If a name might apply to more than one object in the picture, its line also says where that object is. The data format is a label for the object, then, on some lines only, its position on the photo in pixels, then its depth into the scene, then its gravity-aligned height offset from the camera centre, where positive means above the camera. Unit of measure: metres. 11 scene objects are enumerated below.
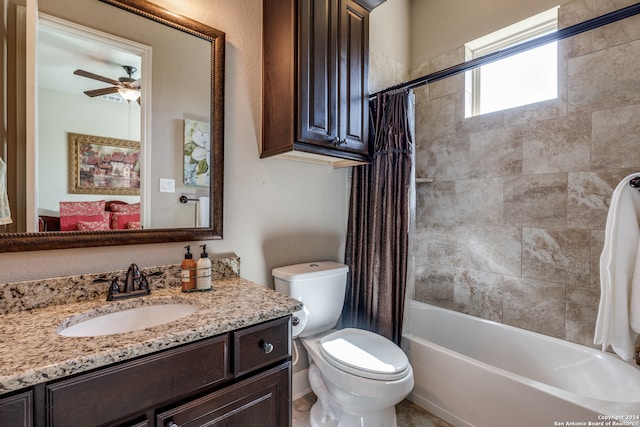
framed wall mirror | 1.07 +0.33
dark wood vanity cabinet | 0.69 -0.49
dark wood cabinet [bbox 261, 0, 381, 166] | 1.45 +0.69
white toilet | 1.31 -0.73
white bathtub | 1.27 -0.88
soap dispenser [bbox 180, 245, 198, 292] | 1.25 -0.28
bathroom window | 1.96 +0.98
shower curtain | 1.76 -0.08
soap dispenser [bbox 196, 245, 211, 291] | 1.27 -0.29
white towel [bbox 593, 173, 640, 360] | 1.32 -0.27
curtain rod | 1.16 +0.75
